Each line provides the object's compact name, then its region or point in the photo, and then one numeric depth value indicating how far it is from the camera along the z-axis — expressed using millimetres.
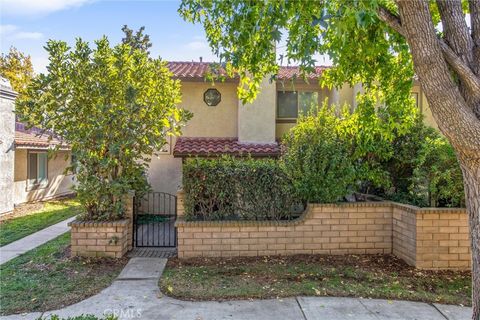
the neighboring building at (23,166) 13352
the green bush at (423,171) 7059
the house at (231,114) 12742
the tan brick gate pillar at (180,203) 7727
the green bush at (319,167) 7566
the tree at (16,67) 24141
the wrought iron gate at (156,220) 8748
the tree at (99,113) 7484
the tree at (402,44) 3658
